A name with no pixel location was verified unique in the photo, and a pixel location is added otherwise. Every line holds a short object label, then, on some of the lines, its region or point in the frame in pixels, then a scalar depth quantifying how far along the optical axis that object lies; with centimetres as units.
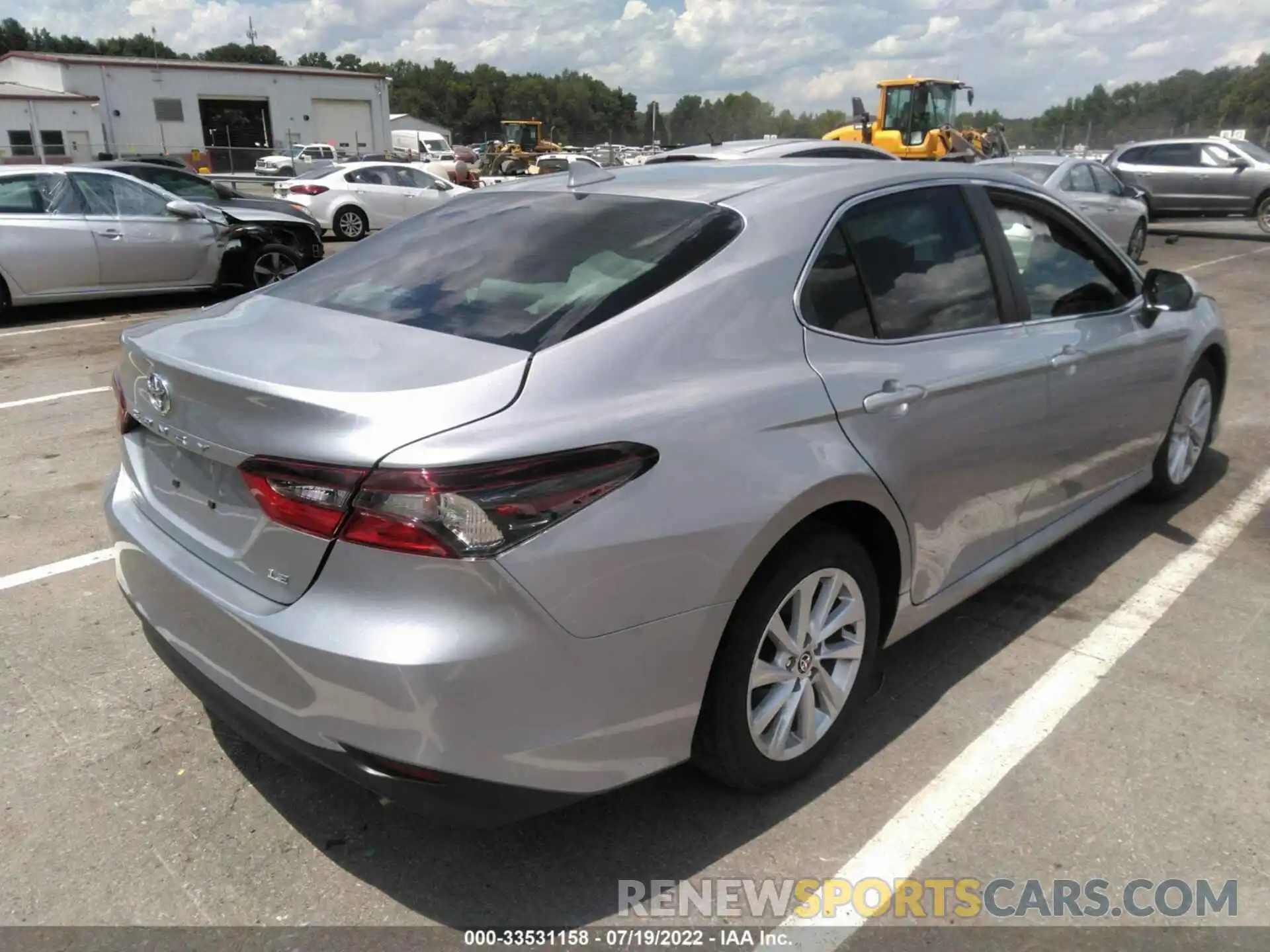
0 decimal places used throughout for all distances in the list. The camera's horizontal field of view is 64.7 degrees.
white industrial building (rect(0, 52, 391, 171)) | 5097
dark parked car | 1109
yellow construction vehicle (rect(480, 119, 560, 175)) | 4550
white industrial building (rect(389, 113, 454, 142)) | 8412
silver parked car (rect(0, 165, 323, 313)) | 955
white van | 5622
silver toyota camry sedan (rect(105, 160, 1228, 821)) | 204
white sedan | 1838
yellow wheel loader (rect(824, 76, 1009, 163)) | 2336
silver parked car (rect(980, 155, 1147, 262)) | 1237
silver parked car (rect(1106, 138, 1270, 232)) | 1927
